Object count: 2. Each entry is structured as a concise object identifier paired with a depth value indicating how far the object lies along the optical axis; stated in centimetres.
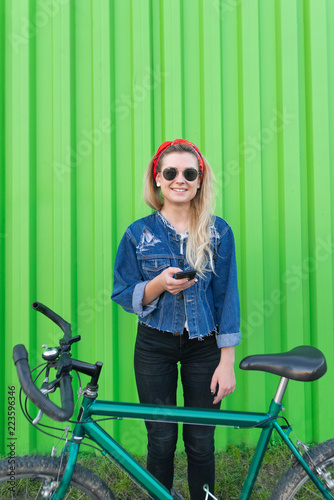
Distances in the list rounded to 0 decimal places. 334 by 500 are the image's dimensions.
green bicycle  142
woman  174
